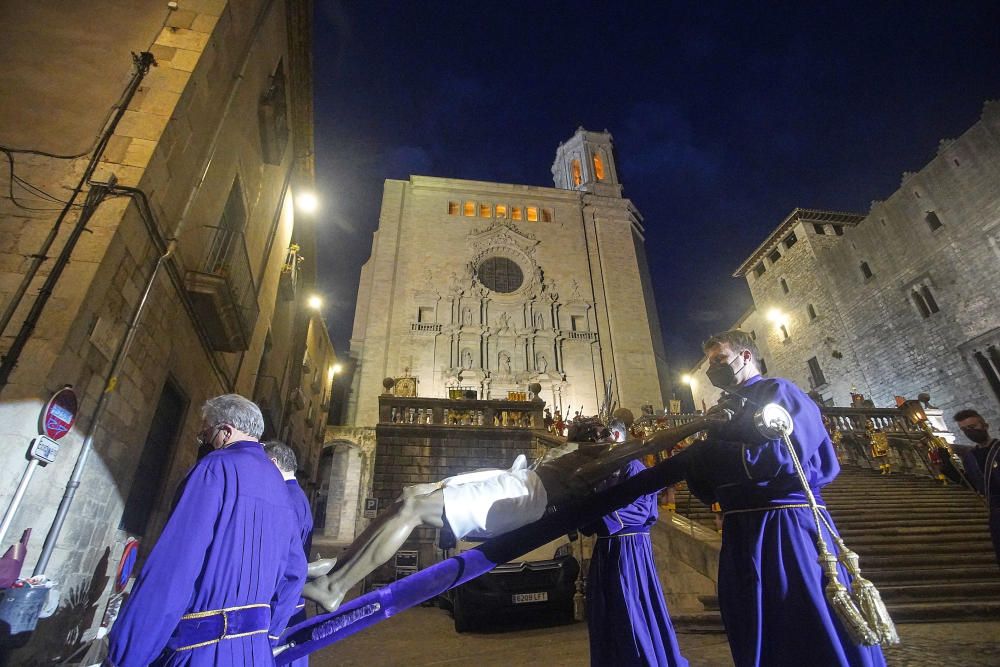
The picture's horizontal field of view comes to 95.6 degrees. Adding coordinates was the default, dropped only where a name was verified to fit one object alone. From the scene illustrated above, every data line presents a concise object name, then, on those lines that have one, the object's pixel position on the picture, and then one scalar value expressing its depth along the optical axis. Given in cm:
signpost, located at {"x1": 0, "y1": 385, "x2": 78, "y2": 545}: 393
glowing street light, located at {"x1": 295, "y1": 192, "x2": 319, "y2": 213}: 1332
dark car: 654
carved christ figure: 178
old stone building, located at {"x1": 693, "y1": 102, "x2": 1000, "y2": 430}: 1642
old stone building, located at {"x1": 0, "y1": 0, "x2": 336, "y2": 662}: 452
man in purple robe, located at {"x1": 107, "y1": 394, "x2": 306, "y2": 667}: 162
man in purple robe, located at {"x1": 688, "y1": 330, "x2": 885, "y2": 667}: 187
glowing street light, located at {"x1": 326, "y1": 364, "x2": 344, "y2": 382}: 2301
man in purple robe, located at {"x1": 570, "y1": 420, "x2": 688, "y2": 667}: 325
